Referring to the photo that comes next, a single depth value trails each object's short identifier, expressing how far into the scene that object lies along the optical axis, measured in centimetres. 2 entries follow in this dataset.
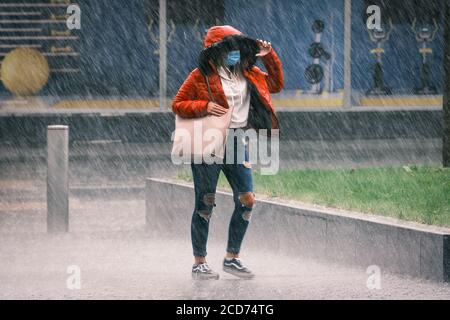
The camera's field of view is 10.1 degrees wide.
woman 1724
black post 2798
